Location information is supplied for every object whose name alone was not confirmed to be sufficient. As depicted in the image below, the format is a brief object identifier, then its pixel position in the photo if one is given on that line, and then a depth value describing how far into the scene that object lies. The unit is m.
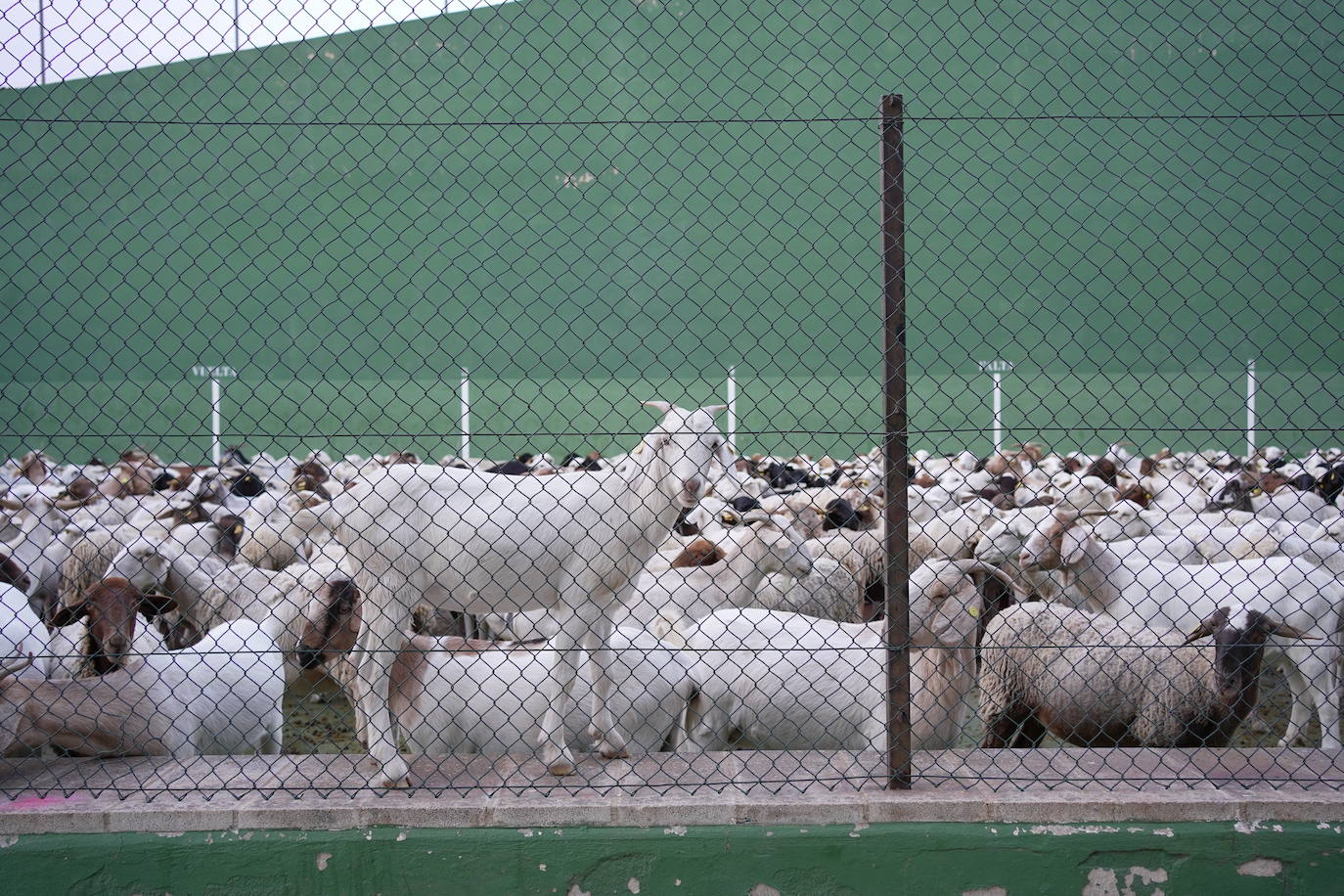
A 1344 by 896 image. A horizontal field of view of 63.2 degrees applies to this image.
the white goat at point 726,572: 6.68
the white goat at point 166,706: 3.91
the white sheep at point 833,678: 4.45
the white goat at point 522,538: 3.64
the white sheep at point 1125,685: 4.86
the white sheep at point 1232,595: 5.70
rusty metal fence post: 3.29
